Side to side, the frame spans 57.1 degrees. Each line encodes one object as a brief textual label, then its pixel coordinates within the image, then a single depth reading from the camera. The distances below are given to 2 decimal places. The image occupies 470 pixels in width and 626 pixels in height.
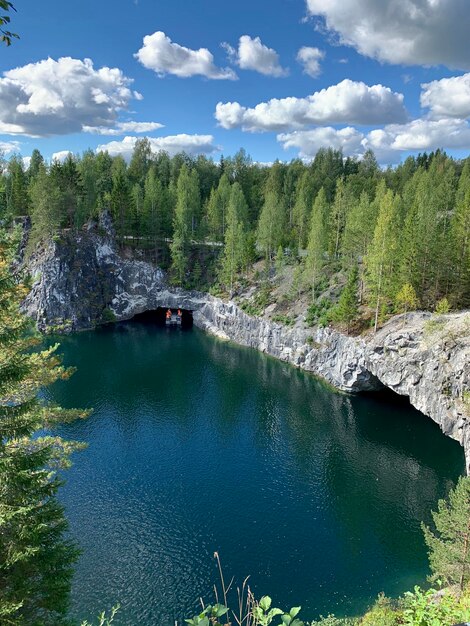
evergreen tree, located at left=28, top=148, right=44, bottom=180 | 96.12
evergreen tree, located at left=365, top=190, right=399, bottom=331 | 46.09
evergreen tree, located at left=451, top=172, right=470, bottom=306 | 47.09
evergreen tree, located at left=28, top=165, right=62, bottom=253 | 66.44
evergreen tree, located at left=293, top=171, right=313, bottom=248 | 76.12
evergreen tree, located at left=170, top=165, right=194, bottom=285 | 77.56
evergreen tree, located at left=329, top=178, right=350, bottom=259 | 66.95
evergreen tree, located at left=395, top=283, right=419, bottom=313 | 44.59
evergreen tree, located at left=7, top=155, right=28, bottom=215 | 79.75
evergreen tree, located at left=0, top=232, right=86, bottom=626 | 12.04
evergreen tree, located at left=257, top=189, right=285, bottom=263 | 70.56
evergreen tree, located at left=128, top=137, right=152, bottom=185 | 107.69
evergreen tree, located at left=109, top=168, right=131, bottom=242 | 77.81
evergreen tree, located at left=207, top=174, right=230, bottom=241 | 83.19
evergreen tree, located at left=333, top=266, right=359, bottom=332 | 49.91
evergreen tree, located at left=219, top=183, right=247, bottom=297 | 71.50
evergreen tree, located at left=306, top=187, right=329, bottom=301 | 59.12
